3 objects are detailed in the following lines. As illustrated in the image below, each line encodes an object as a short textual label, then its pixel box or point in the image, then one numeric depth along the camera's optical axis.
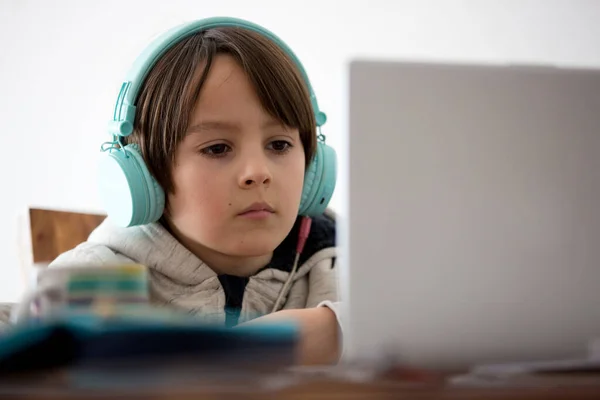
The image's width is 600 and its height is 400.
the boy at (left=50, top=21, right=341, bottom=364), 1.77
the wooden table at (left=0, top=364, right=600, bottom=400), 1.20
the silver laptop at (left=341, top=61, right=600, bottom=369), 1.48
